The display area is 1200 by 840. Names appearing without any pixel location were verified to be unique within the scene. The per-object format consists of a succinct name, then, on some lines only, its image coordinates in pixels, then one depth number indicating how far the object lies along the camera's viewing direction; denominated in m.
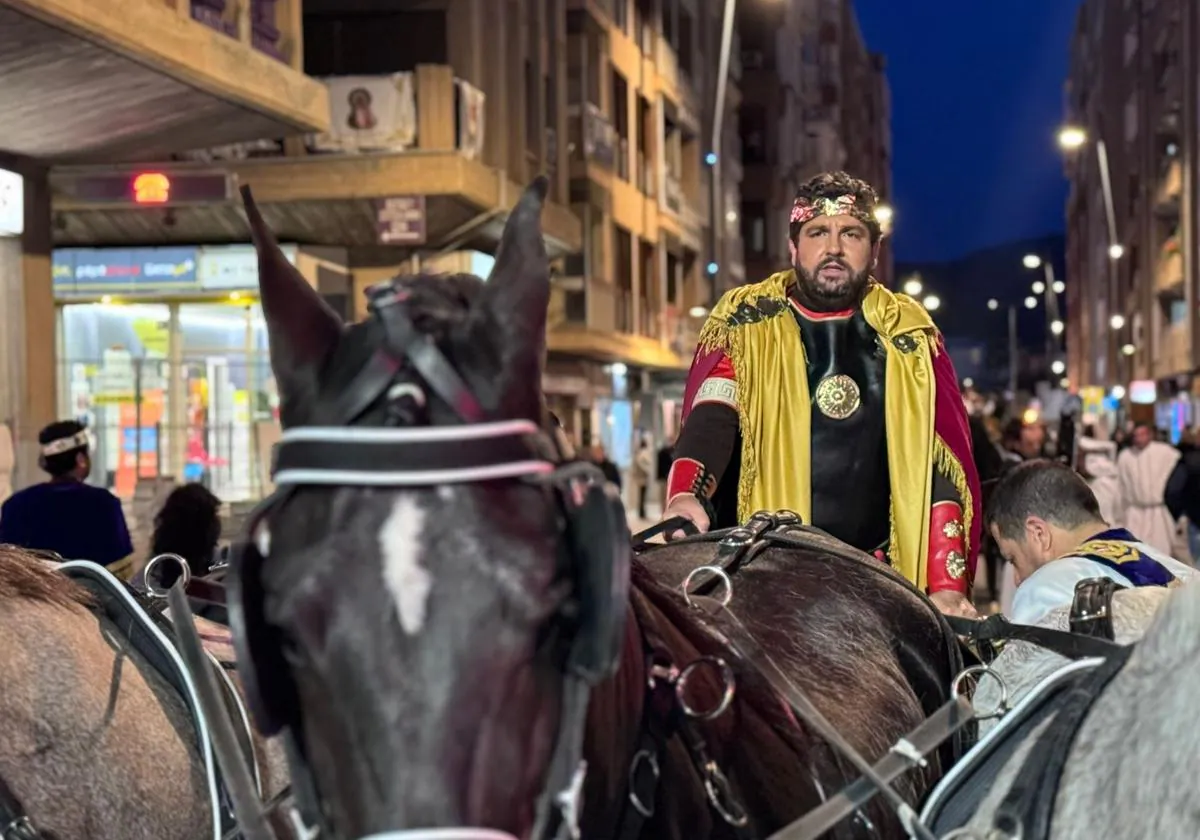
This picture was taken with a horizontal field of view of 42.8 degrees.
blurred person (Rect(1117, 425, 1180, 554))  15.27
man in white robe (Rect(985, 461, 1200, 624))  3.69
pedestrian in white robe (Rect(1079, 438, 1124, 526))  15.48
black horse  1.68
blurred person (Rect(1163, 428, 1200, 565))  14.67
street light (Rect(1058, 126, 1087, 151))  30.61
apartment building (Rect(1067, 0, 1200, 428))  40.38
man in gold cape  4.25
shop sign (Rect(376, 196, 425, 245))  17.91
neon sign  13.90
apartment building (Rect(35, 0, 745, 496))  16.78
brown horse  2.85
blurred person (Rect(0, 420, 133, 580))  6.86
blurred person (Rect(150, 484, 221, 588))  7.05
